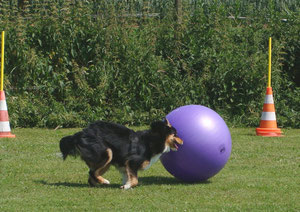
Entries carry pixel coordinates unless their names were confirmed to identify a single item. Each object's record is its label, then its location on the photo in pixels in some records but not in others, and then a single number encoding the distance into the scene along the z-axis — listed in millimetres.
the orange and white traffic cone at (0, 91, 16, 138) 19894
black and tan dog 12713
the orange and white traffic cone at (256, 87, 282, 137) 21433
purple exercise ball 12956
